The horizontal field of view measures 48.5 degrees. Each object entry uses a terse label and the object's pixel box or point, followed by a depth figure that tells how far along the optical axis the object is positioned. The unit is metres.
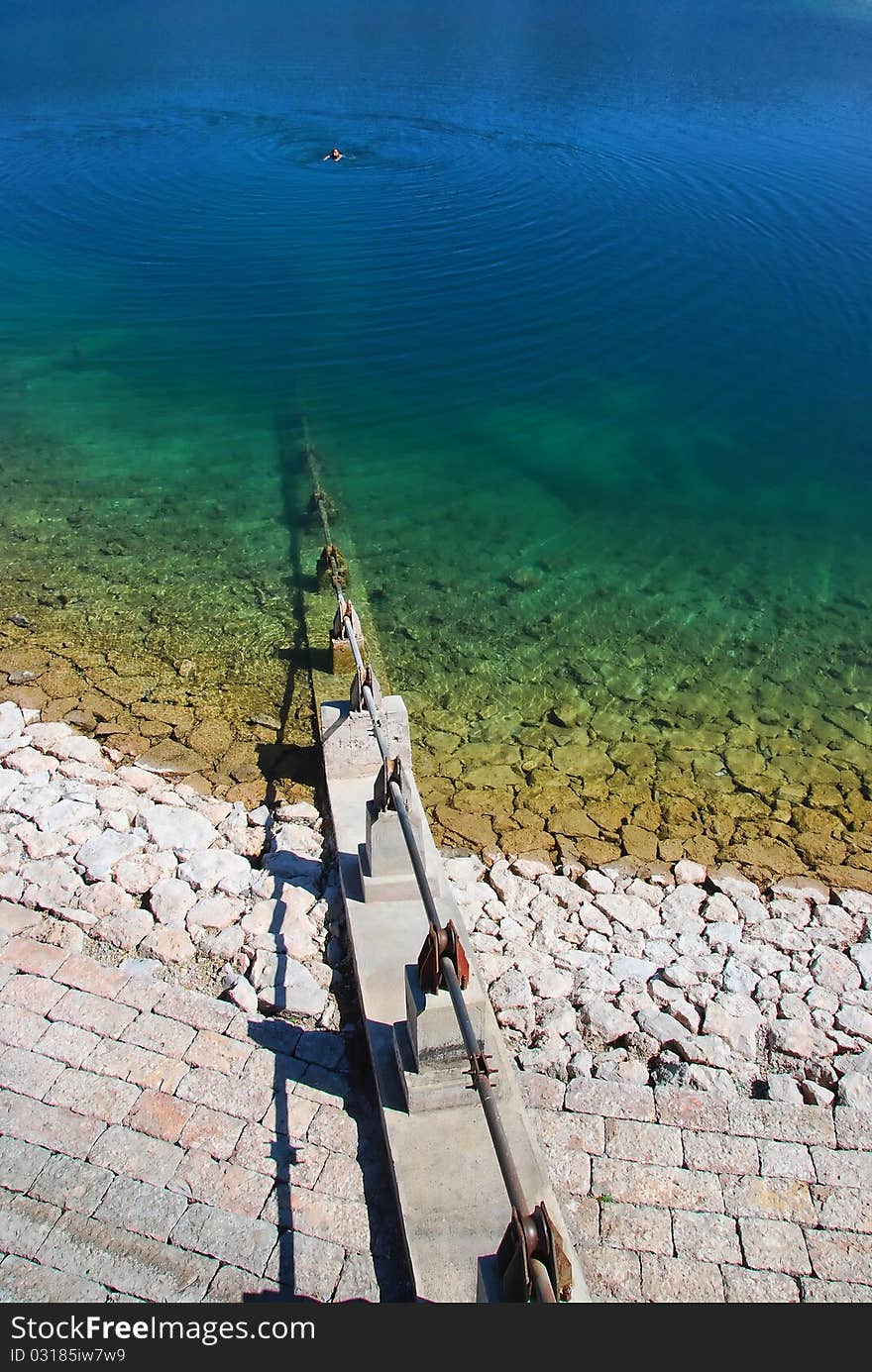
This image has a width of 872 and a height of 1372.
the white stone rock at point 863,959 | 8.59
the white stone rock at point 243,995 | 7.50
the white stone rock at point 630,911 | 9.11
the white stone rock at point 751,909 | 9.27
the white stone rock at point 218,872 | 8.80
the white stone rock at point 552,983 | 8.12
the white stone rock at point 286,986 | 7.48
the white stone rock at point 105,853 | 8.83
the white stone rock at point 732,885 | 9.62
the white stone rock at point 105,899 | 8.40
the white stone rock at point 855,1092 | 7.09
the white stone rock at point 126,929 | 8.09
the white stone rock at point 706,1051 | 7.49
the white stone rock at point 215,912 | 8.37
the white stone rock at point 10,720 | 10.93
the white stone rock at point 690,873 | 9.77
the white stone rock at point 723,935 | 8.91
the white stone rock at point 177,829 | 9.34
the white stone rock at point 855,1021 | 7.91
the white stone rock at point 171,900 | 8.40
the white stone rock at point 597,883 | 9.52
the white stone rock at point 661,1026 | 7.70
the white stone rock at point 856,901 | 9.50
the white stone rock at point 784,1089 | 7.18
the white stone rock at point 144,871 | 8.73
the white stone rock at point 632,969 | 8.36
